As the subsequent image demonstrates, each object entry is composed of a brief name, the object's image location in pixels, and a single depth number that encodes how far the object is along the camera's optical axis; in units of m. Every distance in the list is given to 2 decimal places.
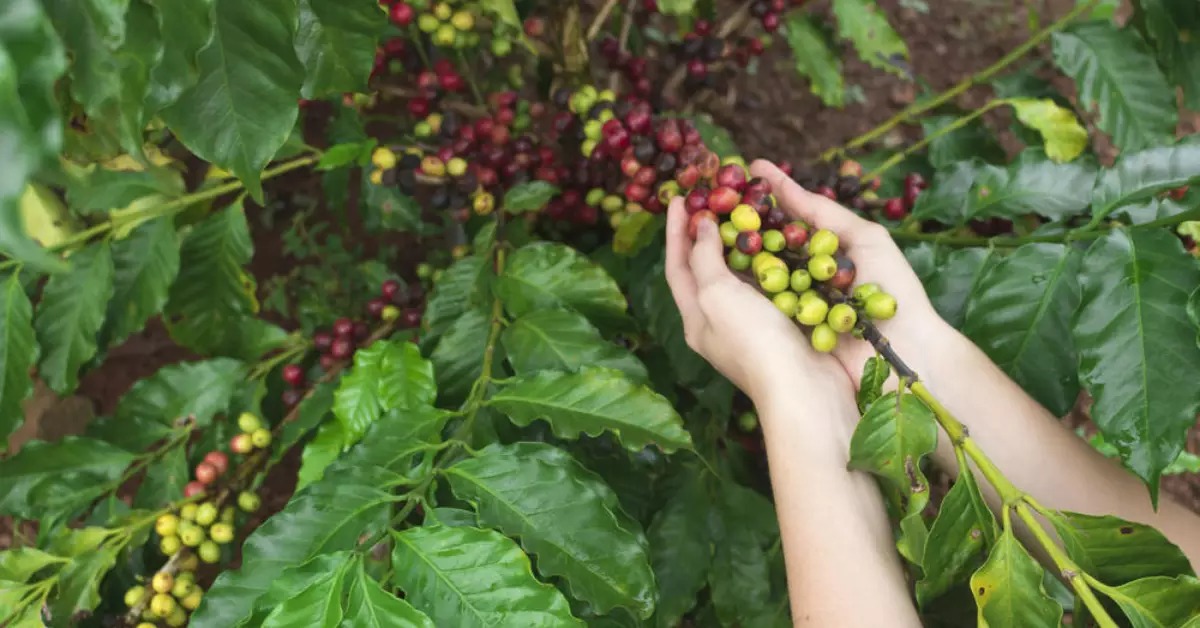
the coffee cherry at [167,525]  0.65
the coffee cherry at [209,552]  0.65
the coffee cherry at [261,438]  0.70
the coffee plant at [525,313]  0.46
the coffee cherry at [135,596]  0.65
